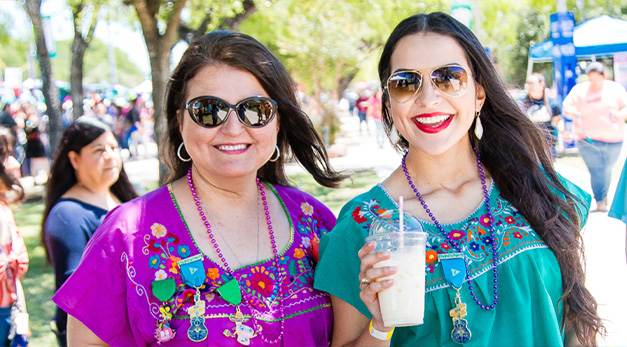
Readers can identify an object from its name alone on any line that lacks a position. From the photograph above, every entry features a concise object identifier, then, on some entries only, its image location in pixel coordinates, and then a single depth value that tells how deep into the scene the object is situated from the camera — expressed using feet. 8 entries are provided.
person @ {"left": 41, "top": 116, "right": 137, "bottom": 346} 12.81
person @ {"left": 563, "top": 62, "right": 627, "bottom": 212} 30.71
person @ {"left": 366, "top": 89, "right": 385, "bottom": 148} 66.69
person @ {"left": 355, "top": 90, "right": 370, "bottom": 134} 85.91
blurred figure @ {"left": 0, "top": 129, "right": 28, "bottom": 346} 12.51
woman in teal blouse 7.29
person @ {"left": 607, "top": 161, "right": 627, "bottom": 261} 12.34
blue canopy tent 54.49
